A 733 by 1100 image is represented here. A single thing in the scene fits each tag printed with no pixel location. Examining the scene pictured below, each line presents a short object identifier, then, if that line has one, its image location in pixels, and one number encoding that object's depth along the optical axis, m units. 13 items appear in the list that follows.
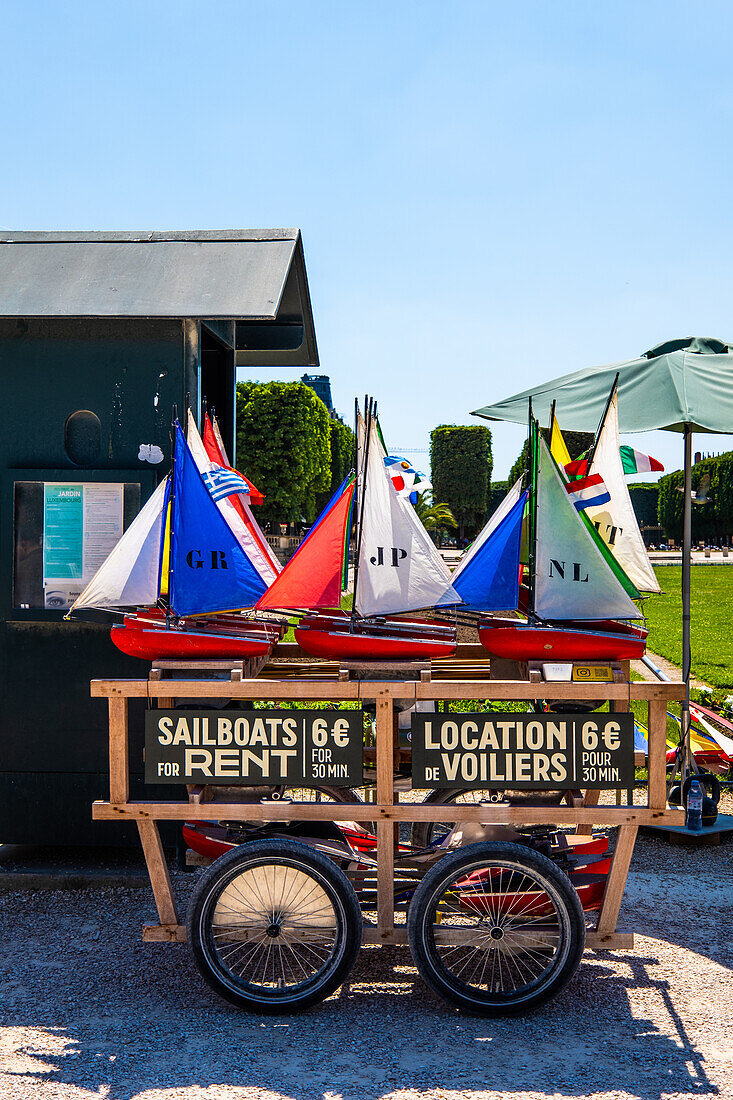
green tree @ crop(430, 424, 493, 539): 59.22
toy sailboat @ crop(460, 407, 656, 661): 4.09
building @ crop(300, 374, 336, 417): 71.88
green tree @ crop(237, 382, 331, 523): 38.62
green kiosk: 5.30
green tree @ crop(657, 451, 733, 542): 57.44
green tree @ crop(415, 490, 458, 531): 48.16
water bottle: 5.79
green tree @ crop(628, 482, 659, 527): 80.38
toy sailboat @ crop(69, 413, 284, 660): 4.20
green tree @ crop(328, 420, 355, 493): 54.00
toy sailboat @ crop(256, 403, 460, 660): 4.13
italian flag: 5.22
